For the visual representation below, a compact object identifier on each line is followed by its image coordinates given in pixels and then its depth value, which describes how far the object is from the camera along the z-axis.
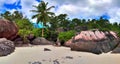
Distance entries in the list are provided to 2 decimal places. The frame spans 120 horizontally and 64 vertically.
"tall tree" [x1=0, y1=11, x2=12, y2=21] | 18.73
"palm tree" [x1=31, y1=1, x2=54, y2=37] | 15.75
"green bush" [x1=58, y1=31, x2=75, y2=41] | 13.11
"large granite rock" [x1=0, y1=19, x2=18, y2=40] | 9.20
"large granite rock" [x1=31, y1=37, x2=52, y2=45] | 12.28
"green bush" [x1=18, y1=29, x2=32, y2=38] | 12.02
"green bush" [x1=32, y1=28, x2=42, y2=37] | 15.76
